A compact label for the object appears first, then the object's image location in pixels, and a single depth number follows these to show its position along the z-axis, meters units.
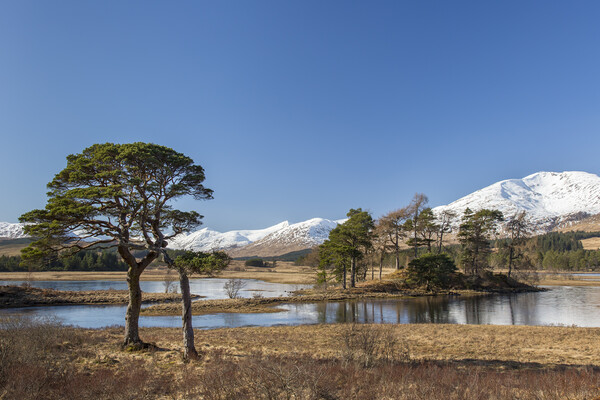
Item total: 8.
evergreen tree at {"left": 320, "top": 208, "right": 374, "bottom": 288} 56.81
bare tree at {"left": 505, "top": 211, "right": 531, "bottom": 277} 65.25
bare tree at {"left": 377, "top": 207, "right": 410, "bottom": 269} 63.62
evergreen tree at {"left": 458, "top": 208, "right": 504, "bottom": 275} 64.56
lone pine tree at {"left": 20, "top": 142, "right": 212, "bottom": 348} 13.39
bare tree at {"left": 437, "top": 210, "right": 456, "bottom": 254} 65.59
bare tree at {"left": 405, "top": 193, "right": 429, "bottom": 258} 63.27
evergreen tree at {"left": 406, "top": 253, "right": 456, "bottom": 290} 57.95
